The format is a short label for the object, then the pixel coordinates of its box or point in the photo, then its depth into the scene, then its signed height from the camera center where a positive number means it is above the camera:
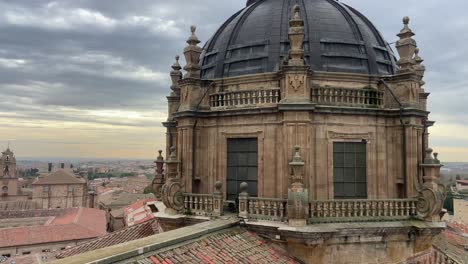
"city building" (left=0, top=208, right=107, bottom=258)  46.28 -10.69
